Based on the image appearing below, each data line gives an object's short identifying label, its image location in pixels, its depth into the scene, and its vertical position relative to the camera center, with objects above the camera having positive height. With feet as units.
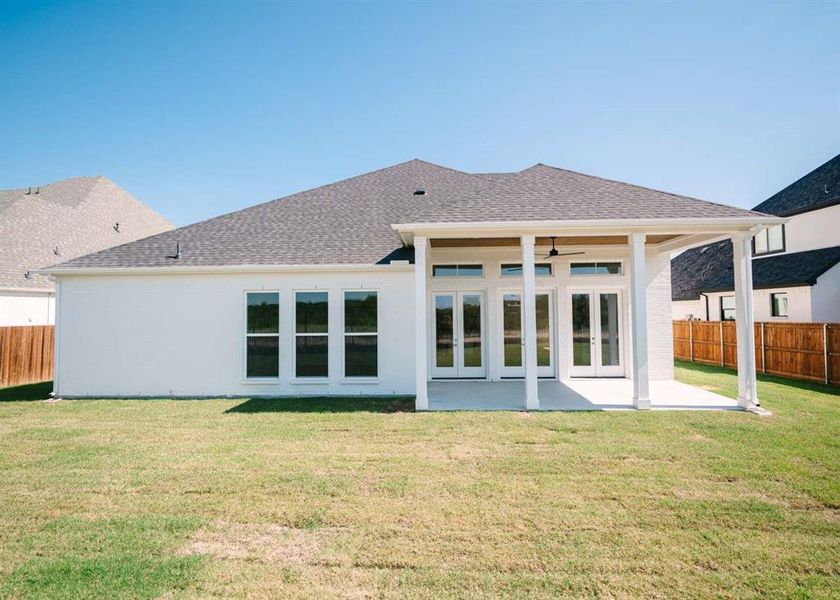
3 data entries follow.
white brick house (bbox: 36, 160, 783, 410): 29.40 +2.71
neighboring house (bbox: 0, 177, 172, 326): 49.80 +14.68
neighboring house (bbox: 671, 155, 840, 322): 50.98 +8.05
